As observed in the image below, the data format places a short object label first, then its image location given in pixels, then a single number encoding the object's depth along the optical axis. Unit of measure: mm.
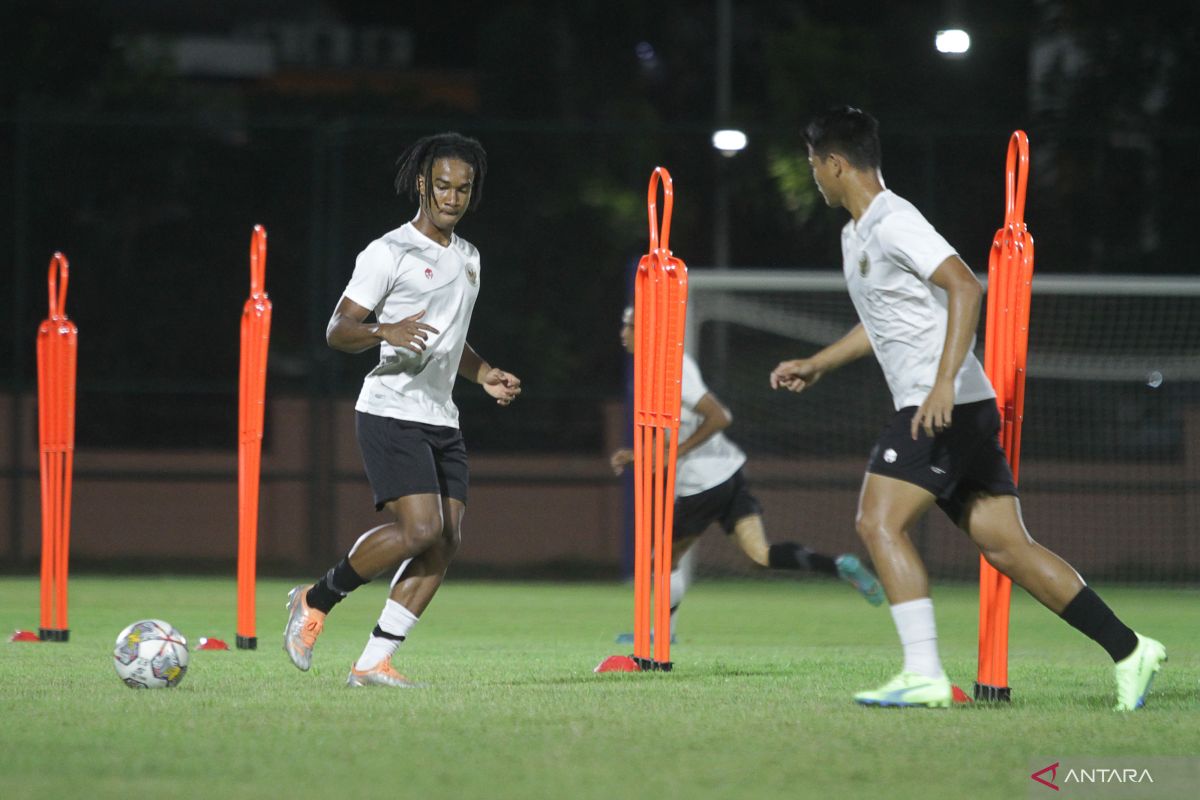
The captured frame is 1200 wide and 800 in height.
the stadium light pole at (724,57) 53000
